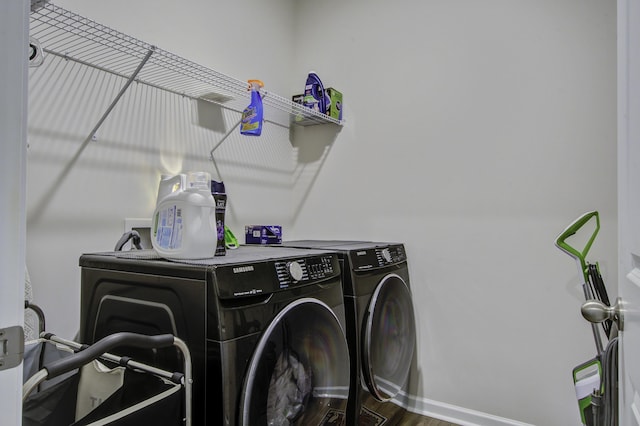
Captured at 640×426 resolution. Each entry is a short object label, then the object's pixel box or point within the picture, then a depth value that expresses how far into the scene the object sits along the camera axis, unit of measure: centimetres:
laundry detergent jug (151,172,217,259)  122
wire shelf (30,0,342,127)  130
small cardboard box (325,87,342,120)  232
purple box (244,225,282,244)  207
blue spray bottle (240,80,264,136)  185
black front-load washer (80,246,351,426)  102
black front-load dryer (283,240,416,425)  156
